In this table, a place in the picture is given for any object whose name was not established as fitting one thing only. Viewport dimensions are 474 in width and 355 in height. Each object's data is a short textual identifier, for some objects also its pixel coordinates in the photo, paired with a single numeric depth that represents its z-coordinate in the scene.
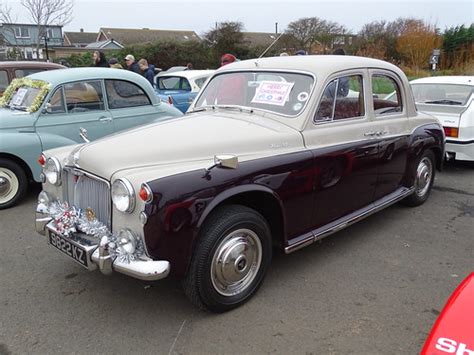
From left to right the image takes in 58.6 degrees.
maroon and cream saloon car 2.66
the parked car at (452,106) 6.24
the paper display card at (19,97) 5.81
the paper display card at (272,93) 3.68
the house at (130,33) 53.94
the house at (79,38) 65.81
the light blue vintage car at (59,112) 5.30
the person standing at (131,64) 10.28
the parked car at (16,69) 7.43
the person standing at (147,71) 11.18
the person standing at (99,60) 9.40
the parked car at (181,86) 9.41
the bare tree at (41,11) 20.27
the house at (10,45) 22.00
